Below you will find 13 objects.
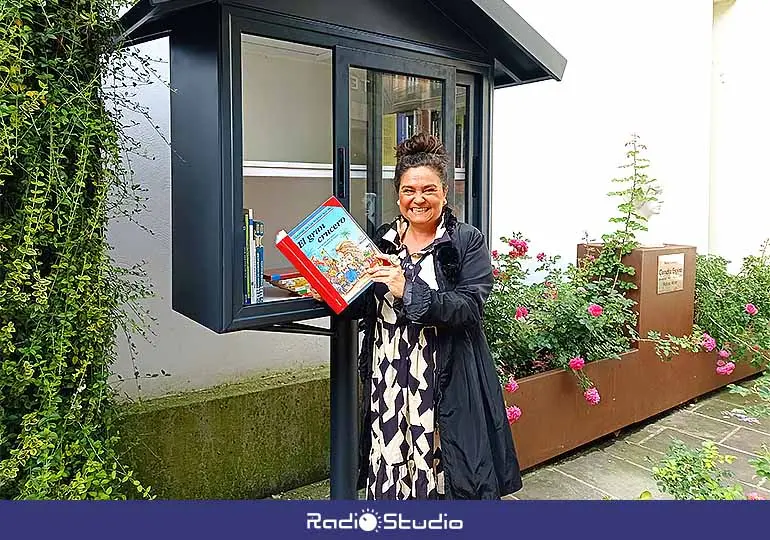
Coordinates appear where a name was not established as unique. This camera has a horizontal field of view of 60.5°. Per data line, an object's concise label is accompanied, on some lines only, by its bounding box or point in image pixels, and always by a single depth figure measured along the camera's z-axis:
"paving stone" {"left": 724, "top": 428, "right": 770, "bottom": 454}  3.51
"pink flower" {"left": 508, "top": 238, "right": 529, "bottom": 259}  3.14
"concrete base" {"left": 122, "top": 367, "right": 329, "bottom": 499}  2.51
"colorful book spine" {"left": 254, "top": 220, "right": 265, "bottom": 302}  1.85
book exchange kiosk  1.75
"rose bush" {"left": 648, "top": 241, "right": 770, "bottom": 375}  4.11
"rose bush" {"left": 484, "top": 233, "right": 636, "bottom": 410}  3.18
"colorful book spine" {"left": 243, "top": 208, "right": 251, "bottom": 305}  1.80
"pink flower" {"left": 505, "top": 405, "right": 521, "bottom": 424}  2.86
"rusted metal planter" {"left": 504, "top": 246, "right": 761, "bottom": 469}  3.09
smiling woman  1.93
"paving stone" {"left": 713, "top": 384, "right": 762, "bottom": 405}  4.30
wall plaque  3.83
